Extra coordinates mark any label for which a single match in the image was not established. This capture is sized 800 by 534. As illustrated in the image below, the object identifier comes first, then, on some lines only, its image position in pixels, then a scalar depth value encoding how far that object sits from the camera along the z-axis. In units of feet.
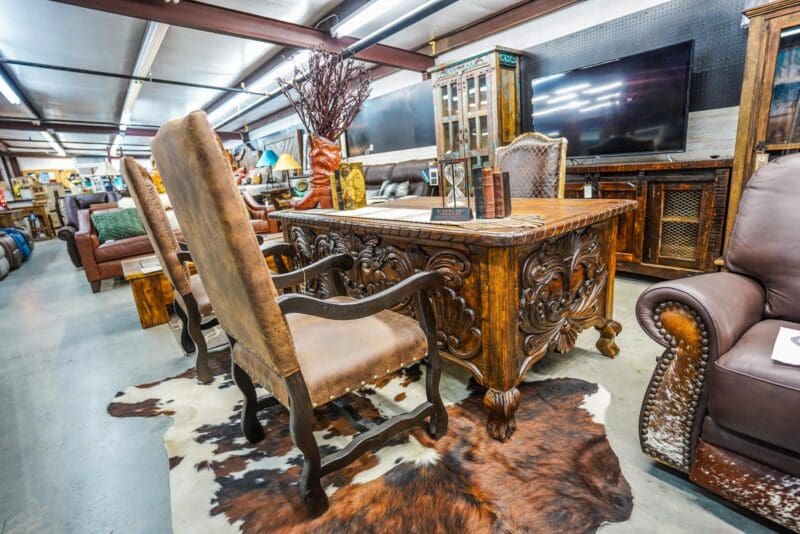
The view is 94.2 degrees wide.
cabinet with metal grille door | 8.45
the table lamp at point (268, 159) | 24.52
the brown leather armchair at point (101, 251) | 12.76
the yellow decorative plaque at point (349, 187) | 6.61
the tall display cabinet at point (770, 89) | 7.23
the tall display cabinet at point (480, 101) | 13.46
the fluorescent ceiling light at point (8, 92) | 17.62
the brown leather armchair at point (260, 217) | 16.67
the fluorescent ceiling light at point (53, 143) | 33.63
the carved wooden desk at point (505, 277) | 4.08
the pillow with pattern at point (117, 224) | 13.83
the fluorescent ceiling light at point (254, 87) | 17.70
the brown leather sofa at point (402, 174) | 17.28
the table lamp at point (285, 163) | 22.24
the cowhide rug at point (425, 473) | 3.59
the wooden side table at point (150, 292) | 9.29
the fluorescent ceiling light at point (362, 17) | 12.08
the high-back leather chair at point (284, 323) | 2.76
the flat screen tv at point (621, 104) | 9.37
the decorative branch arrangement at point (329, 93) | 6.21
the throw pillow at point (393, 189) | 17.48
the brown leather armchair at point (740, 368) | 2.97
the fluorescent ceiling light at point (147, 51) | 13.70
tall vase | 6.79
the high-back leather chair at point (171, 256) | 5.46
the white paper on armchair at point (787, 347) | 2.99
